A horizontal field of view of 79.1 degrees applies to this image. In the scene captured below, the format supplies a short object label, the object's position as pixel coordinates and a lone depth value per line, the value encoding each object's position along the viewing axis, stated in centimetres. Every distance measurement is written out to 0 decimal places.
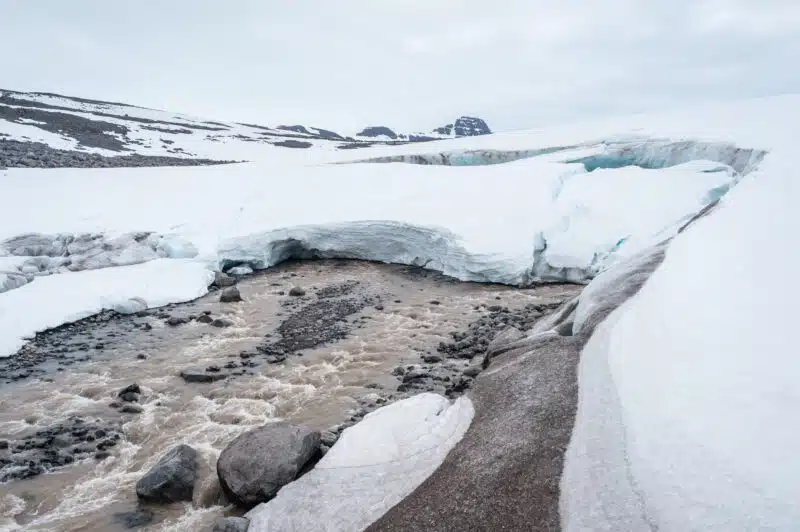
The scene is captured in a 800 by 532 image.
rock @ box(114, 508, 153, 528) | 585
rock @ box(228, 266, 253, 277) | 1688
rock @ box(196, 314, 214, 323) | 1261
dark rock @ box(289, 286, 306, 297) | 1469
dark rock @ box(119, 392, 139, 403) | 876
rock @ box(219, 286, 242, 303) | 1409
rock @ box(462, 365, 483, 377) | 911
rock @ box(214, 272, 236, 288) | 1564
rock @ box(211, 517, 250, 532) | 507
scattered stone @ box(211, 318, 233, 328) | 1241
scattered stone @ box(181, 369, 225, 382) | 958
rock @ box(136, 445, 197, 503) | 615
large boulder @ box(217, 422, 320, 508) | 584
